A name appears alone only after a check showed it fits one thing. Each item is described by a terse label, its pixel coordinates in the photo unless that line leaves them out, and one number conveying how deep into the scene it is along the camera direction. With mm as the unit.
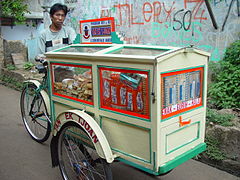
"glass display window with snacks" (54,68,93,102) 2635
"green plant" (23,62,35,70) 8672
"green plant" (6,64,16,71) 8596
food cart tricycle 2121
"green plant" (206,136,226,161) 3287
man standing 3941
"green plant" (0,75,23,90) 7725
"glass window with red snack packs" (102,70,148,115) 2182
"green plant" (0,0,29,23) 9250
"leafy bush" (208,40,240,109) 4328
